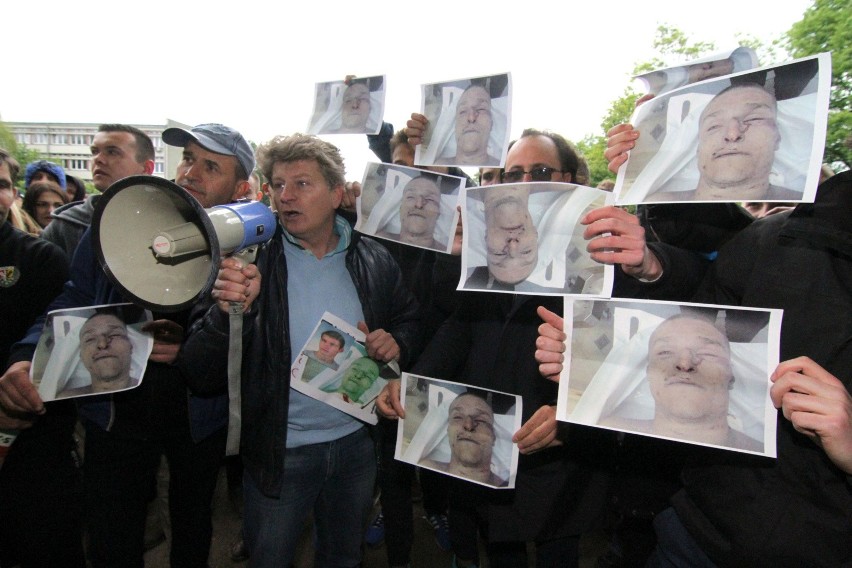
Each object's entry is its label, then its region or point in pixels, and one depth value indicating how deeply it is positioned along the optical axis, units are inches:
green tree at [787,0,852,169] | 535.8
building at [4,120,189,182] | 2347.4
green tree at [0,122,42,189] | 1683.1
